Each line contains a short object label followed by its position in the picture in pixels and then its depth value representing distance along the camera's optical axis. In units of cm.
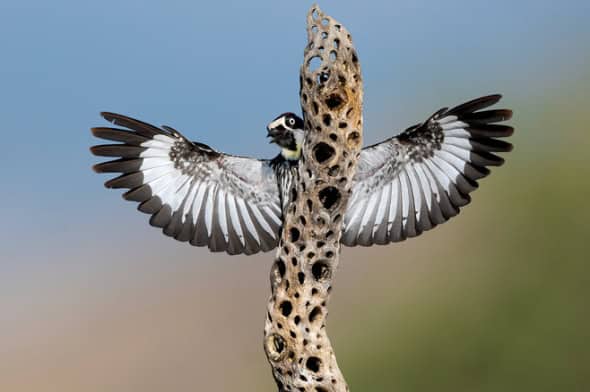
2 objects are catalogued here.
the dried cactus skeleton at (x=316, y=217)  1148
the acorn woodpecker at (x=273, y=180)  1269
